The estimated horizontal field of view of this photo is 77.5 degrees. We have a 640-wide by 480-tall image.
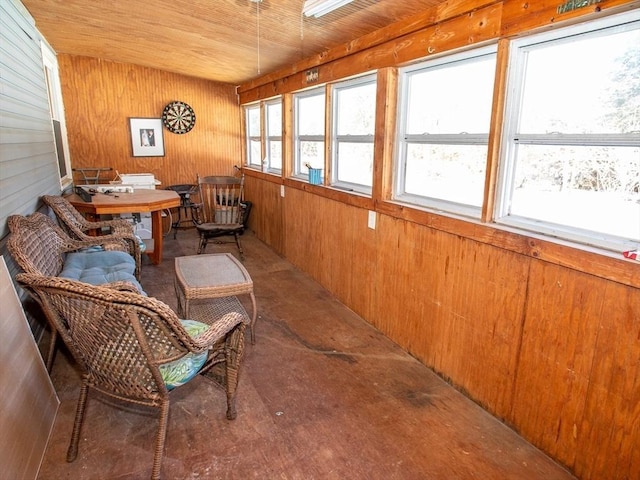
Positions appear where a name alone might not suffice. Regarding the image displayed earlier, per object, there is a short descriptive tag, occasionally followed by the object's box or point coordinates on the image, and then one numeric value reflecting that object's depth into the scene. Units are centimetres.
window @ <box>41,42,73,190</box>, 442
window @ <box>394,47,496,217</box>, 214
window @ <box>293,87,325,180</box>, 391
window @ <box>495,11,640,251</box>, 150
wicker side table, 250
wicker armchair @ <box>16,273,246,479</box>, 139
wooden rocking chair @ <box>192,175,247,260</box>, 446
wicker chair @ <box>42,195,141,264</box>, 310
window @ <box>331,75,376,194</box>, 309
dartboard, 571
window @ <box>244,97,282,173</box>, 500
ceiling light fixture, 225
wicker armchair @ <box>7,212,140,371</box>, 186
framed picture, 558
